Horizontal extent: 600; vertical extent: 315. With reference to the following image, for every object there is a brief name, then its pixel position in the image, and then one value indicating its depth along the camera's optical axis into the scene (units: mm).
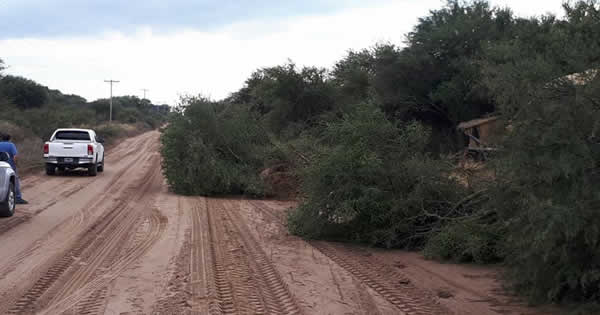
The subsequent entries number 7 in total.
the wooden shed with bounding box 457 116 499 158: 25933
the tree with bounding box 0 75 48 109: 78688
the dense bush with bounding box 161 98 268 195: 20812
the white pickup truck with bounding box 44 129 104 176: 25391
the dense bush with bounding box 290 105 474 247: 11602
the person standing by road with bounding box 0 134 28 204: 15711
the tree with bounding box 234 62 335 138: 36156
